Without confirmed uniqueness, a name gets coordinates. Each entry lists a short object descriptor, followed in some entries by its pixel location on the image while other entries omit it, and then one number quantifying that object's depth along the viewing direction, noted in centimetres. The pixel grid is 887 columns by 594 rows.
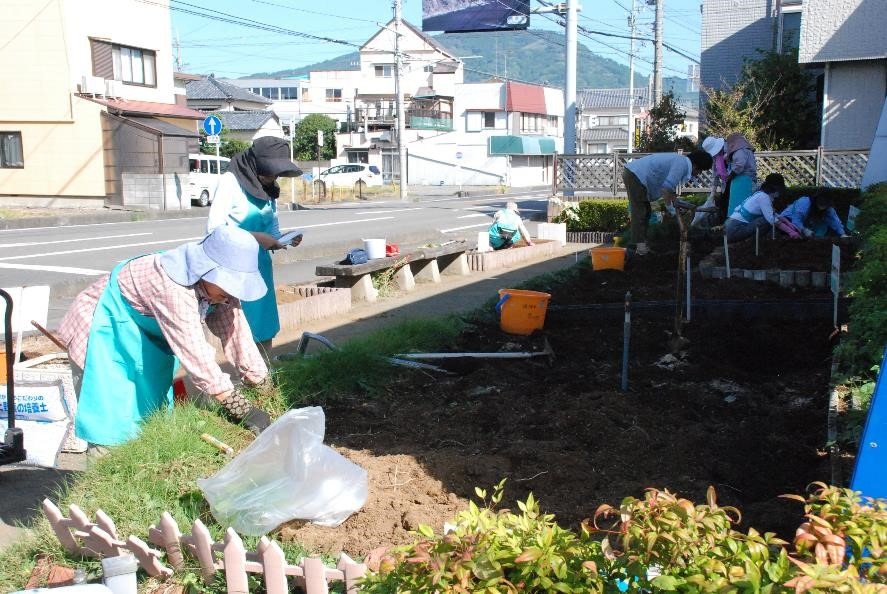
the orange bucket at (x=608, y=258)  1050
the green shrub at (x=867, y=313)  448
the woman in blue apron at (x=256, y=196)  525
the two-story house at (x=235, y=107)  5862
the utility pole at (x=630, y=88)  4348
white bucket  1030
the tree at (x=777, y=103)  2159
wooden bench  970
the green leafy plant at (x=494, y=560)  200
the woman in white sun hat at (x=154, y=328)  371
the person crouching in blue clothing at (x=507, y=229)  1381
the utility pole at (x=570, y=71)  2191
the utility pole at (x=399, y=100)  3741
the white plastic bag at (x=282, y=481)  329
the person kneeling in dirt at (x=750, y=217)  1087
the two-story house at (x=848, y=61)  1877
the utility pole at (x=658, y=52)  3022
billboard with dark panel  2547
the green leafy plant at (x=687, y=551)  182
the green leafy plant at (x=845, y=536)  188
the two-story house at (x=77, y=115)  2725
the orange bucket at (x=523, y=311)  716
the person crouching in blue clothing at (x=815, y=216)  1171
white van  2962
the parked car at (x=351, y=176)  4727
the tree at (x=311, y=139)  6506
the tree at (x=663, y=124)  2164
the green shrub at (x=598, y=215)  1748
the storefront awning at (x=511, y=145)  5916
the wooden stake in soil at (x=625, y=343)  537
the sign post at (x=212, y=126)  2553
